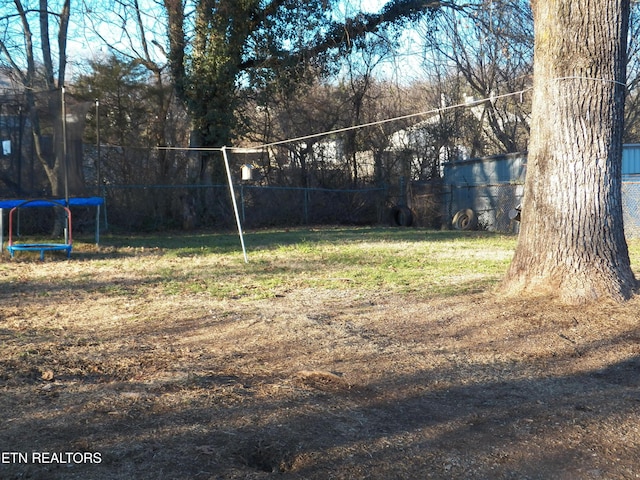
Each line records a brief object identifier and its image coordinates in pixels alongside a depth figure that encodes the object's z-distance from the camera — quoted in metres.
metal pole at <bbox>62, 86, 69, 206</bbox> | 11.54
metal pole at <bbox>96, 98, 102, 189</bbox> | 12.41
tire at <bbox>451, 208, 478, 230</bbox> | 20.08
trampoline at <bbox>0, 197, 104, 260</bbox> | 10.45
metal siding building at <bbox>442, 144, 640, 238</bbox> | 18.64
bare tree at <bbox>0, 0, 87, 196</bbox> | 12.05
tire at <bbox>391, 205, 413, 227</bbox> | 22.41
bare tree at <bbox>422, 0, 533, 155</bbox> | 24.78
